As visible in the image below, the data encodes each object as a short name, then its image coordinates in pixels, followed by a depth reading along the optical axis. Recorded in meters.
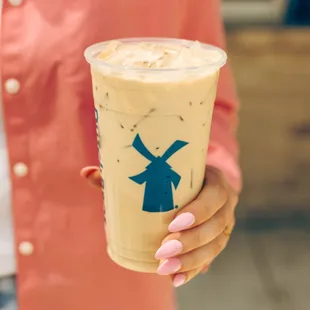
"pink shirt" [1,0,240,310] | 0.75
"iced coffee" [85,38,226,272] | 0.60
